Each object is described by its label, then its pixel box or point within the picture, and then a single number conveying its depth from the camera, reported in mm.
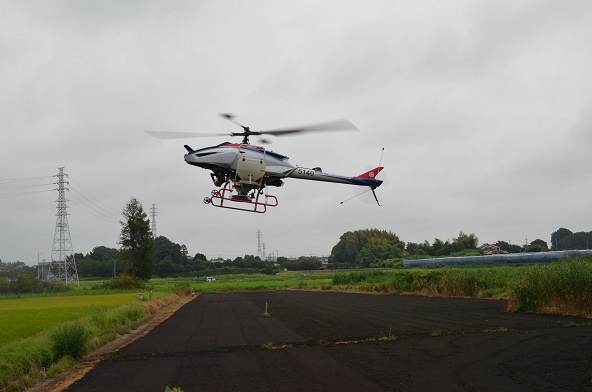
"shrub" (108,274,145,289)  74875
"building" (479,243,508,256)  114931
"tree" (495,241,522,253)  132250
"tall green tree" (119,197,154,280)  87250
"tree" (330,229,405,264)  177825
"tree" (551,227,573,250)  178500
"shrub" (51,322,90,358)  16938
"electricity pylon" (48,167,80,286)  69688
